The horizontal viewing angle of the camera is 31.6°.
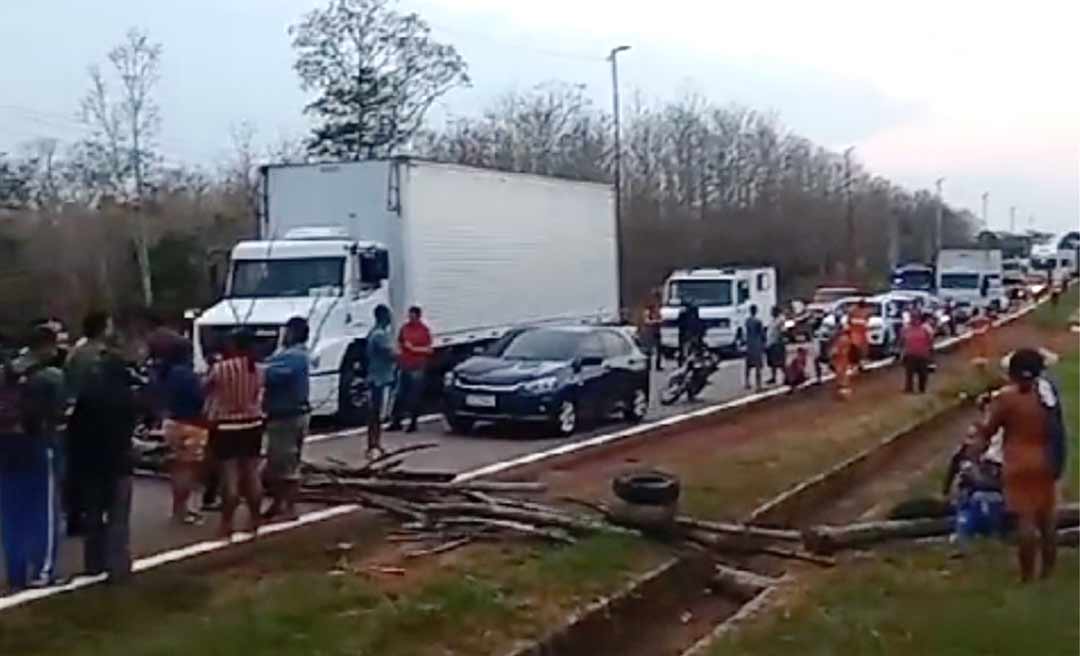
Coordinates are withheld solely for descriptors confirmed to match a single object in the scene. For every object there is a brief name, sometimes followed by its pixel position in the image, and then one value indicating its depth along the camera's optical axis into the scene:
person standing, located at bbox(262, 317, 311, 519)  15.16
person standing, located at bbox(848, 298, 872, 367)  36.09
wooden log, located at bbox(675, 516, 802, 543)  16.06
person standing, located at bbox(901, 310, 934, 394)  35.51
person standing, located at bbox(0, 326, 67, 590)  11.54
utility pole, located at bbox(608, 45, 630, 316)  64.44
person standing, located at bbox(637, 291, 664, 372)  41.03
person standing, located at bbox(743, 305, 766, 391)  35.84
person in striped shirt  14.04
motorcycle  32.81
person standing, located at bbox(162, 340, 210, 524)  15.13
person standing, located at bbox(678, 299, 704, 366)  35.75
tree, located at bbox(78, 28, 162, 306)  54.34
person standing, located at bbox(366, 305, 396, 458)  21.61
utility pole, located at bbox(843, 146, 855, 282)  100.00
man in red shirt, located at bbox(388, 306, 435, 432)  25.42
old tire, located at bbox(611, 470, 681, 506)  15.79
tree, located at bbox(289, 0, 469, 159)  60.69
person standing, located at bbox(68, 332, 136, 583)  12.05
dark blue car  25.09
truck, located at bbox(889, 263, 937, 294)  75.38
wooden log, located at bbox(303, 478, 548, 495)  16.80
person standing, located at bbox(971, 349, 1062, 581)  12.47
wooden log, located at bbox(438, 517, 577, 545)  15.28
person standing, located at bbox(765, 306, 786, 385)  37.44
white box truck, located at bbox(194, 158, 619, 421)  26.89
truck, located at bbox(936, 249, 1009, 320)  72.50
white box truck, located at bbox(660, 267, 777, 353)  47.99
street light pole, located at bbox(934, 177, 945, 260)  132.77
